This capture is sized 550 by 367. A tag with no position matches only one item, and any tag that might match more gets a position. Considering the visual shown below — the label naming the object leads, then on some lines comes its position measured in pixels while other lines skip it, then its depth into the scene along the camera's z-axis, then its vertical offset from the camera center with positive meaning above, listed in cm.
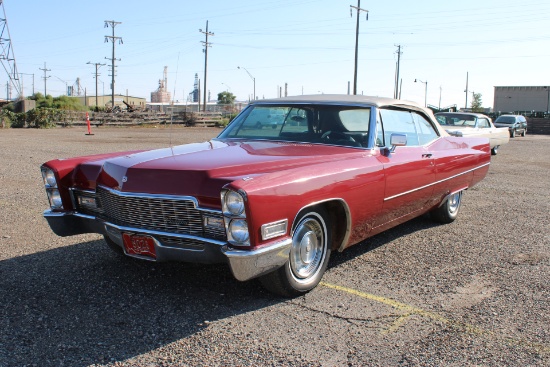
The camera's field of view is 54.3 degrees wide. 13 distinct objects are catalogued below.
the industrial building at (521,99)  8245 +415
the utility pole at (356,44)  3725 +531
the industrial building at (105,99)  9900 +262
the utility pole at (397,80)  6053 +466
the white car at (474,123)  1608 +1
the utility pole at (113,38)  5561 +798
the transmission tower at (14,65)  4927 +414
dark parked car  3212 +11
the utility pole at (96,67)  7915 +662
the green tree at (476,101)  9781 +423
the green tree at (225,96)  11592 +434
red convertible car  329 -50
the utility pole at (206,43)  5012 +672
